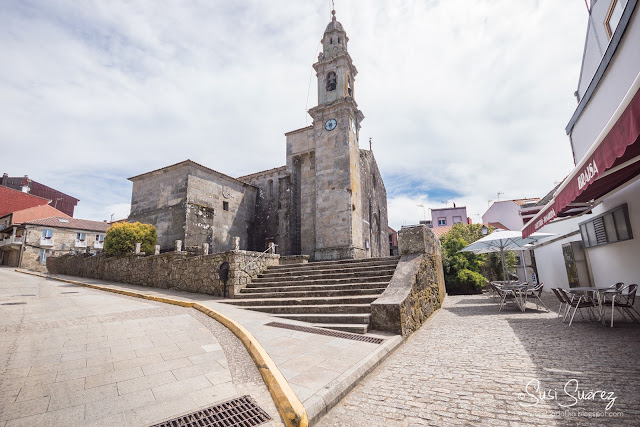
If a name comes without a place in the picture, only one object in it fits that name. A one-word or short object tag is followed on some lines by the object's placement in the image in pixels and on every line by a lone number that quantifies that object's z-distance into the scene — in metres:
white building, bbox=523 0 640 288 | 3.16
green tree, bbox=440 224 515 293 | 12.92
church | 15.14
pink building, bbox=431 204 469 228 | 42.91
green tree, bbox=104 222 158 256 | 14.48
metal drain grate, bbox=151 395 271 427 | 2.29
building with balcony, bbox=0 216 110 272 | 26.31
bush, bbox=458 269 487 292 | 12.86
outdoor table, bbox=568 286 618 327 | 5.50
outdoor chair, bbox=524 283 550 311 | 7.58
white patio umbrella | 9.36
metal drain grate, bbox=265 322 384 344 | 4.70
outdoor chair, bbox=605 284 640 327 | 5.42
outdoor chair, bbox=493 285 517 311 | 7.66
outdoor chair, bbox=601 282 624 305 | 6.30
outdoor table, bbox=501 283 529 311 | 7.64
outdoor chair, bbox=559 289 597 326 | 5.67
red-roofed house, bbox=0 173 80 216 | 33.12
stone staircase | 6.02
